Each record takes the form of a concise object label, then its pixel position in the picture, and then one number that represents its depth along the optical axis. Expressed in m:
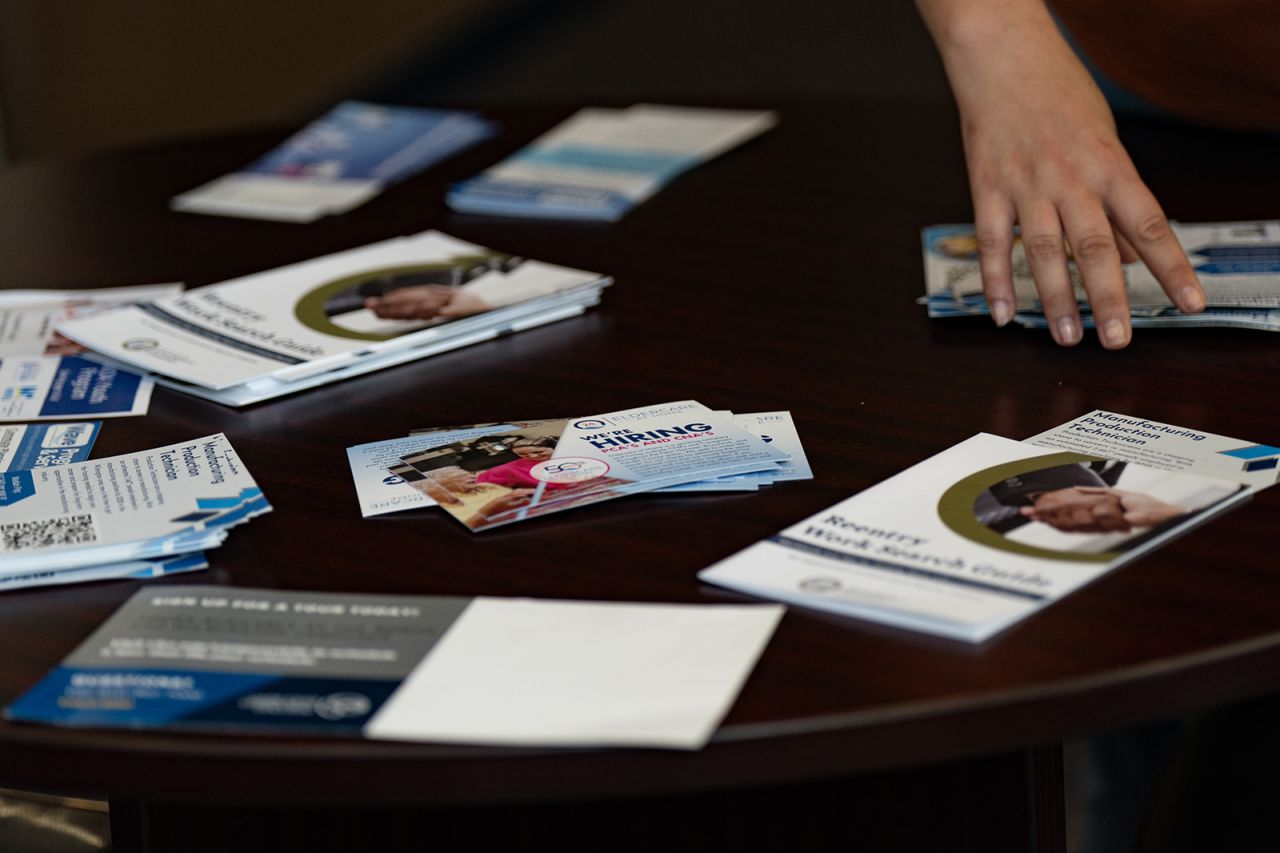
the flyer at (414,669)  2.45
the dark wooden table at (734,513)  2.45
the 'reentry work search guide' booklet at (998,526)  2.53
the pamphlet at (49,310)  2.96
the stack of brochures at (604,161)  3.25
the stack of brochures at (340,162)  3.34
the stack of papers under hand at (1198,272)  2.85
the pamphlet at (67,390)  2.83
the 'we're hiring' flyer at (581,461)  2.65
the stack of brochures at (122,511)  2.60
